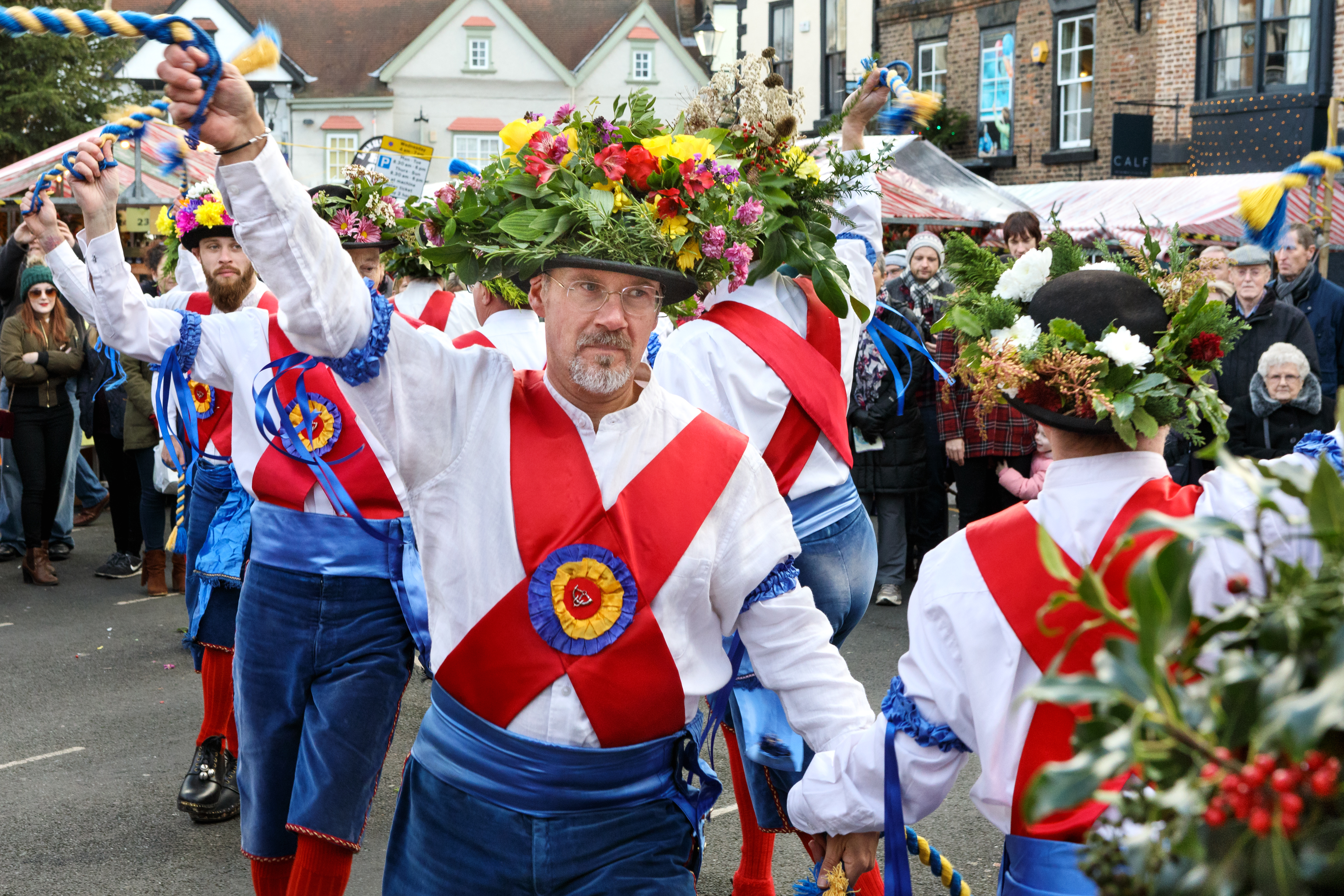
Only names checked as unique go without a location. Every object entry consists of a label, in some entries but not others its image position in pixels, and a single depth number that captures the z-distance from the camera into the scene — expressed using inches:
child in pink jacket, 308.2
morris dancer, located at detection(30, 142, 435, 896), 138.6
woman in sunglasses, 339.0
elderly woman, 269.1
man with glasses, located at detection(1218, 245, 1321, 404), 283.6
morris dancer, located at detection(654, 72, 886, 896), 154.4
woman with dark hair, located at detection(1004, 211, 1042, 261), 313.4
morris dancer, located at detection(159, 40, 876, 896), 93.2
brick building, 630.5
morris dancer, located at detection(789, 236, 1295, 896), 84.7
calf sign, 680.4
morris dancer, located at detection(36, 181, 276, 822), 184.7
